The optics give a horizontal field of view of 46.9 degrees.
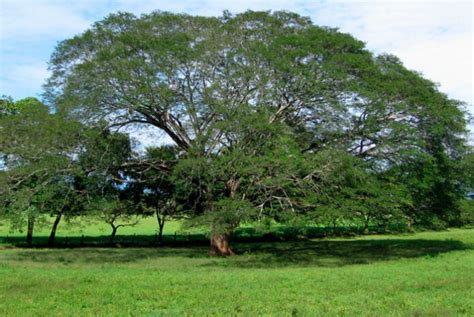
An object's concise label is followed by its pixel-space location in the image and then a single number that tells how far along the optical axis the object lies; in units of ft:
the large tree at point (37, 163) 76.33
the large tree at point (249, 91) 76.79
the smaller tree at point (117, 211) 88.68
